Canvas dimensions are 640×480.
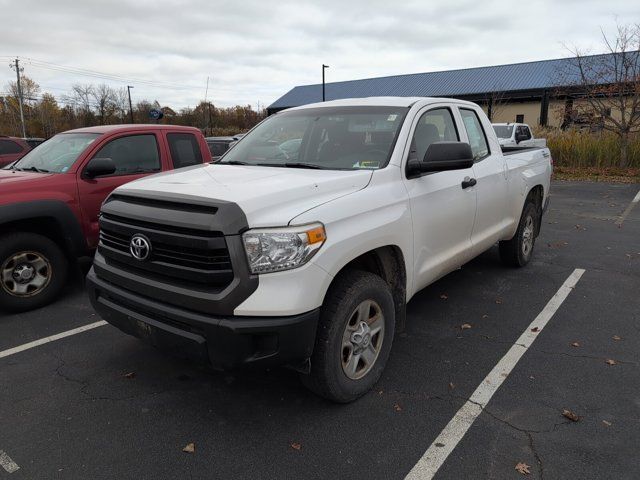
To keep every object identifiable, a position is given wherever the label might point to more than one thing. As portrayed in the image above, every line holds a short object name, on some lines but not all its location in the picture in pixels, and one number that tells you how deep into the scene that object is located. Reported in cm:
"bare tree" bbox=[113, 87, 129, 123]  6208
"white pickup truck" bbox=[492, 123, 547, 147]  1672
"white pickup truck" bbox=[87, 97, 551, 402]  252
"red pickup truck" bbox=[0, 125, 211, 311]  467
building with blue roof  3572
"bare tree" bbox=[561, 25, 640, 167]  1780
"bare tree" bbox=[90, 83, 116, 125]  6191
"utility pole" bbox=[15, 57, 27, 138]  5479
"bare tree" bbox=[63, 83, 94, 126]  6319
